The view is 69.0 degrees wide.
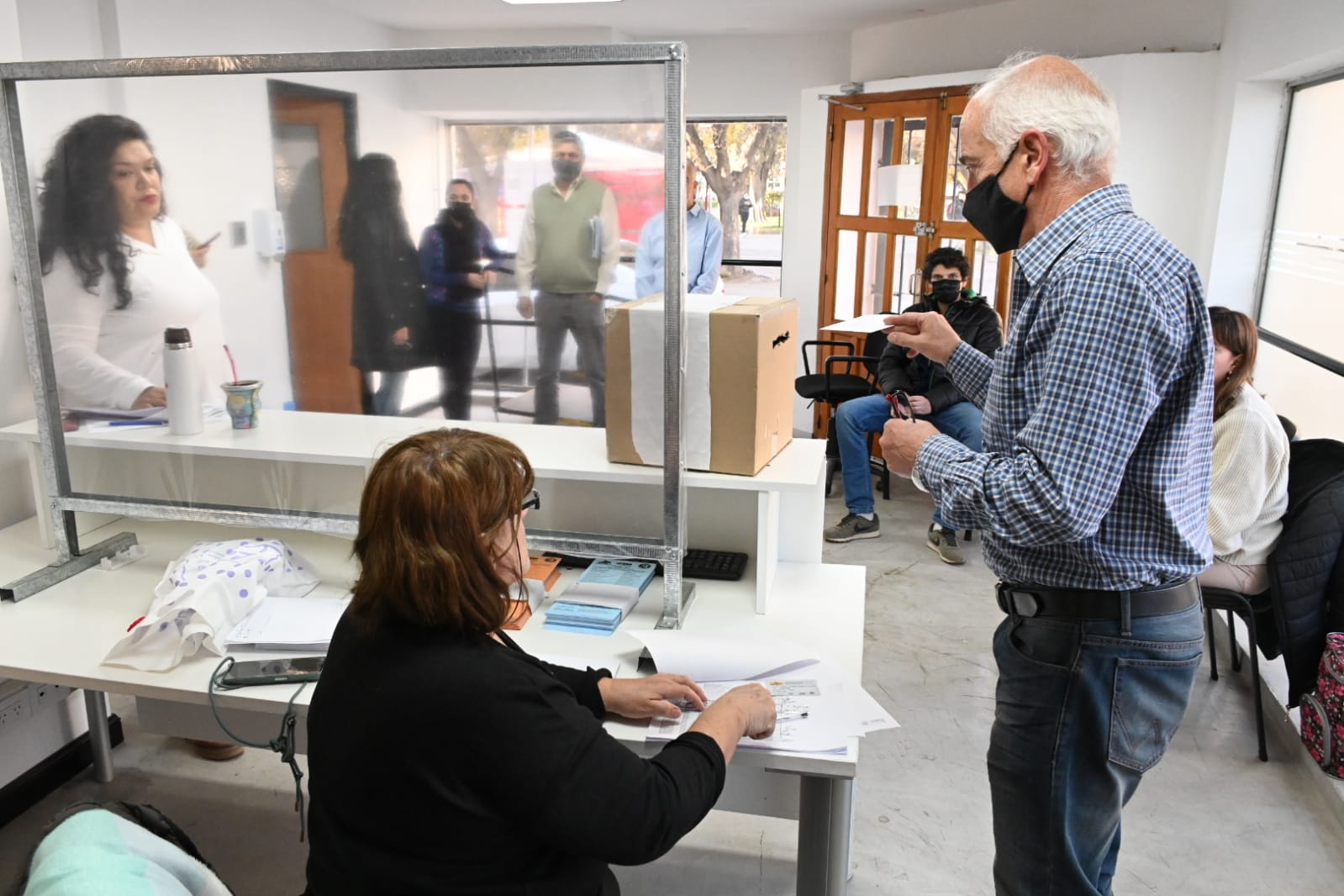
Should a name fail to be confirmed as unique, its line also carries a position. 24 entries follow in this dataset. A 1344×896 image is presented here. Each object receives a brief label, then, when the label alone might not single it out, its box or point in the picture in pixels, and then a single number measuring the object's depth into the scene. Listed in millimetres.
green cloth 859
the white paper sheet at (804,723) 1429
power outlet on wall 2328
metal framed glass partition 1684
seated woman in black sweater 1062
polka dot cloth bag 1711
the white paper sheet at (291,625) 1728
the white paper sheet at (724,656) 1605
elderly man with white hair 1152
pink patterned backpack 2344
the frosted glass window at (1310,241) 3238
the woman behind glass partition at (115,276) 1941
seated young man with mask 4363
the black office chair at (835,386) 5090
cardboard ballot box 1778
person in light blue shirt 5168
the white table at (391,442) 1895
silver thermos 2000
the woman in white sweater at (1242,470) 2559
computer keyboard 2057
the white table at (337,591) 1635
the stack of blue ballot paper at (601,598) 1834
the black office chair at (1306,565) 2469
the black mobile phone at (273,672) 1631
